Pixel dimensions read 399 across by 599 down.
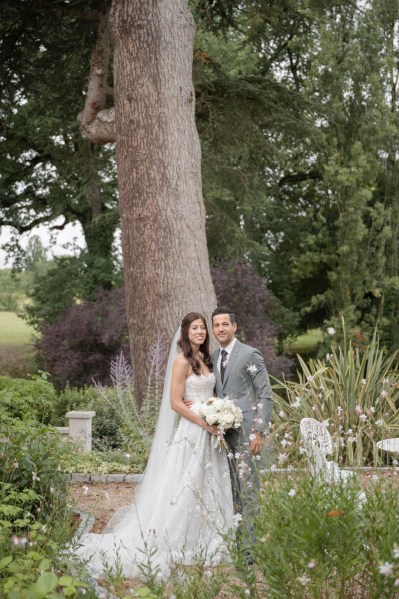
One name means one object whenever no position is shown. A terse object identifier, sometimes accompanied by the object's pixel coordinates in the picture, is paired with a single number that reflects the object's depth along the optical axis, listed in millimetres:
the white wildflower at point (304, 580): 3666
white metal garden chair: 4619
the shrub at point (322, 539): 3766
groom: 5527
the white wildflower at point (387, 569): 2932
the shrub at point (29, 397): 6398
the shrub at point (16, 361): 24812
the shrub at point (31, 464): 5715
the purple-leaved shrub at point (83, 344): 18828
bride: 5934
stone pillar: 9570
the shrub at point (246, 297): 18172
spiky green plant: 9078
